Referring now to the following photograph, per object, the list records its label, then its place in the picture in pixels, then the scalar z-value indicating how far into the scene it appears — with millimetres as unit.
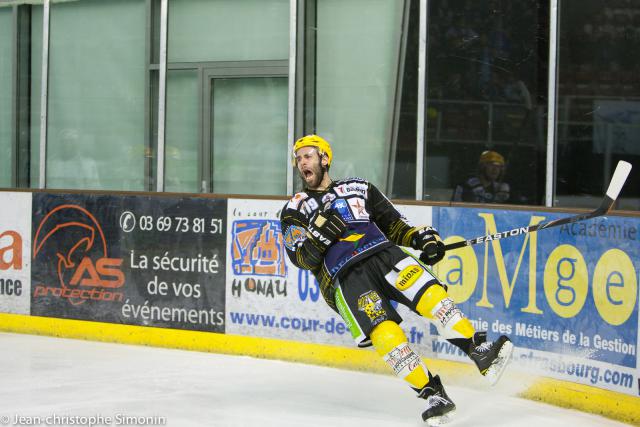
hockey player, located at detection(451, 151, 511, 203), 12326
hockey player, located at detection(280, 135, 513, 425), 8859
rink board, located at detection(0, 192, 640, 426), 9953
